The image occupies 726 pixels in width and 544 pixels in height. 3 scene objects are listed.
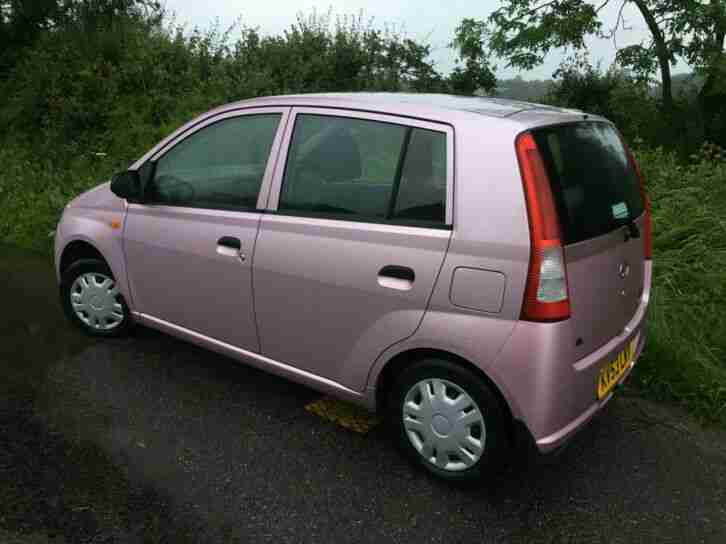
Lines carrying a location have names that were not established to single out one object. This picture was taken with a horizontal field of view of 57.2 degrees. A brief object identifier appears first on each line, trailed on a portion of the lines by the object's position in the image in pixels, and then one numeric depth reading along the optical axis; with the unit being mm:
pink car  2559
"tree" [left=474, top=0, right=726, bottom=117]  11875
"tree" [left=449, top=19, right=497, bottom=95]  12250
